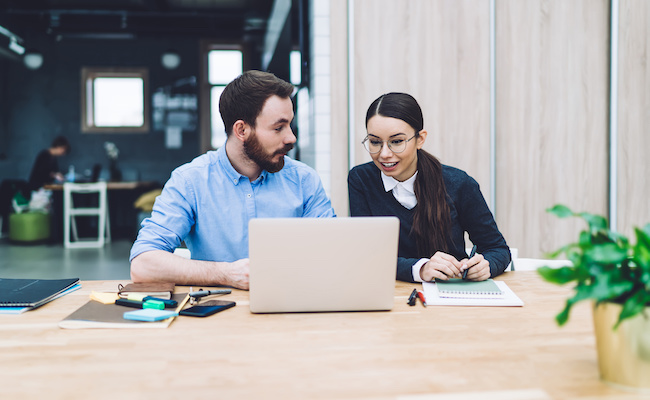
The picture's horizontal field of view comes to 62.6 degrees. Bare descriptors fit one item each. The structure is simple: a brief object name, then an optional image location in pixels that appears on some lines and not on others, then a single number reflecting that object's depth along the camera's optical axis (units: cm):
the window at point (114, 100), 924
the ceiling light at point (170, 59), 885
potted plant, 80
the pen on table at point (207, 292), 145
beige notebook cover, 121
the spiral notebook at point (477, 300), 140
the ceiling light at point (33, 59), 873
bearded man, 195
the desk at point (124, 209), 837
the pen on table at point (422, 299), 142
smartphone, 130
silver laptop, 123
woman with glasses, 197
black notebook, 138
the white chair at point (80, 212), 716
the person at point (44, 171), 801
